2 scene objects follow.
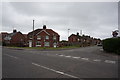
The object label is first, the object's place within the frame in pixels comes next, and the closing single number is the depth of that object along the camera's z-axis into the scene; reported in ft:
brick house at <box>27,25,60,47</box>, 103.42
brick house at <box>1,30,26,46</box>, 132.57
